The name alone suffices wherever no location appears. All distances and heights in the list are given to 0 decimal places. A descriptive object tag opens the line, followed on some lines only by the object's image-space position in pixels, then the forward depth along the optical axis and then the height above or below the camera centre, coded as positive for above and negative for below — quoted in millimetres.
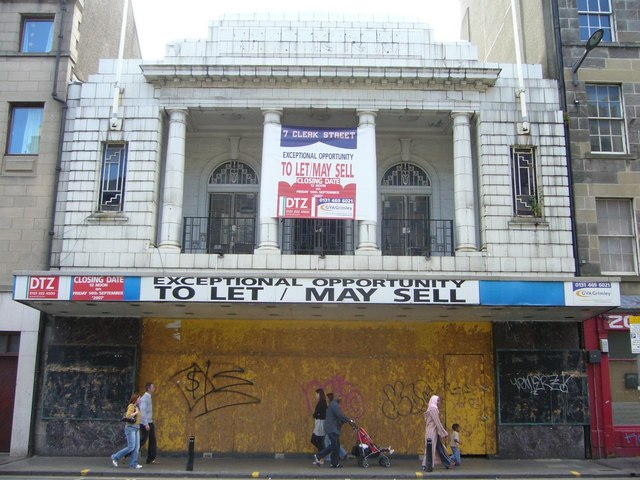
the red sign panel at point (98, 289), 15055 +2052
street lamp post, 17278 +9029
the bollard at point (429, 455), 14430 -1545
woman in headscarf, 14609 -985
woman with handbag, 14477 -1223
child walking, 15320 -1400
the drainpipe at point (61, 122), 17250 +6941
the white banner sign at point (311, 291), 15008 +2074
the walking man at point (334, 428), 14906 -1013
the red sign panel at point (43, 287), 15062 +2075
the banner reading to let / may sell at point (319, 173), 16984 +5399
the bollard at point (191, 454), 14133 -1562
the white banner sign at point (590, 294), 15078 +2100
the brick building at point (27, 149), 16828 +6218
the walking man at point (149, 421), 15141 -937
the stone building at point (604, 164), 16859 +6003
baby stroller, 14977 -1525
